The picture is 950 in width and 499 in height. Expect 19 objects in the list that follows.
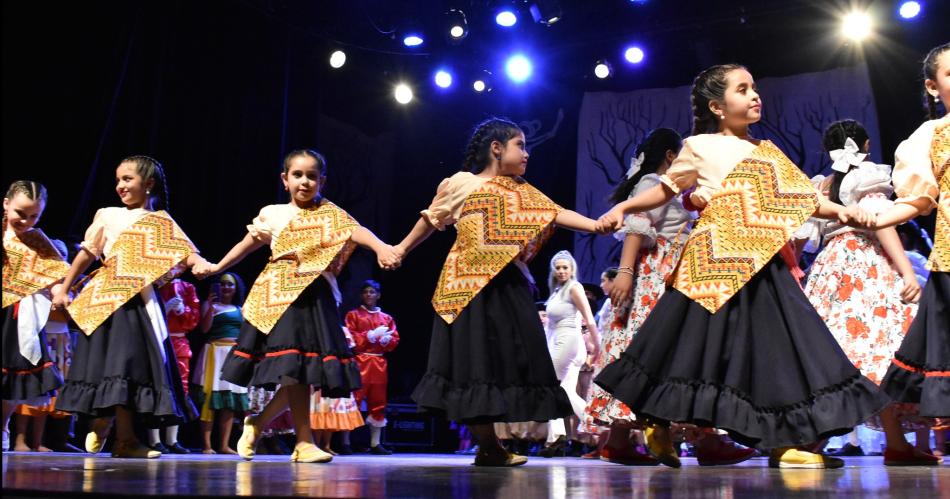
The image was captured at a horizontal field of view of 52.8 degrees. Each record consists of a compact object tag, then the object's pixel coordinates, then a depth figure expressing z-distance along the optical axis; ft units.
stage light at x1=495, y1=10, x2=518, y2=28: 30.04
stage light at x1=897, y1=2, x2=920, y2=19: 26.82
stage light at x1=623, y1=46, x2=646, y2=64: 31.22
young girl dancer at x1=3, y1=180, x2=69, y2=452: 17.76
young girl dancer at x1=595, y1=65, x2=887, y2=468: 10.03
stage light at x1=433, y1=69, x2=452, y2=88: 32.78
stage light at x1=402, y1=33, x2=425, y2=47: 30.94
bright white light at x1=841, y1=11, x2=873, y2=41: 28.12
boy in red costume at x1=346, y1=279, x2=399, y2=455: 27.76
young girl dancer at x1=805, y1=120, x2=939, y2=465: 15.11
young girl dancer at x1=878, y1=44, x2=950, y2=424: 10.57
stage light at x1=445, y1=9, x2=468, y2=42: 30.25
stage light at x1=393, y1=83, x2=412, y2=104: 33.53
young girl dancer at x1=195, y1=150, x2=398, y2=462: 13.58
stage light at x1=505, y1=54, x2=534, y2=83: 32.24
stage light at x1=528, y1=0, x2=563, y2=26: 29.01
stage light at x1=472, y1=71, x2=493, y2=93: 32.58
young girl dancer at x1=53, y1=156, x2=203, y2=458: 15.26
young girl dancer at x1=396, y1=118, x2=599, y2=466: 11.89
